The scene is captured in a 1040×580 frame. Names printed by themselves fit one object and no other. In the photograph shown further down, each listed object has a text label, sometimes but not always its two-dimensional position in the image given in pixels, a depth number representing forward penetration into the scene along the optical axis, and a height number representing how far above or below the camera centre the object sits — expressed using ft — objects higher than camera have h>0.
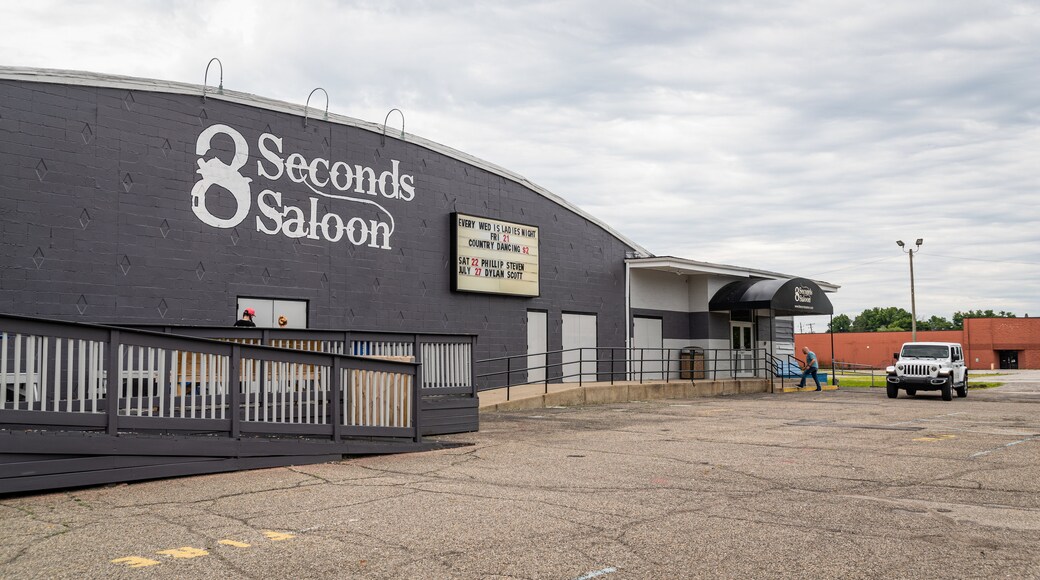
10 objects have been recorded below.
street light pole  173.37 +5.98
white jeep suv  89.45 -4.18
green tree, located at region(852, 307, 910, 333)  474.90 +7.18
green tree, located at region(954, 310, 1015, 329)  466.70 +9.30
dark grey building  52.75 +8.69
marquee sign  77.51 +7.48
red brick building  237.25 -3.32
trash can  104.60 -3.66
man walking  106.11 -4.27
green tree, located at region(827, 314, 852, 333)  520.87 +5.72
